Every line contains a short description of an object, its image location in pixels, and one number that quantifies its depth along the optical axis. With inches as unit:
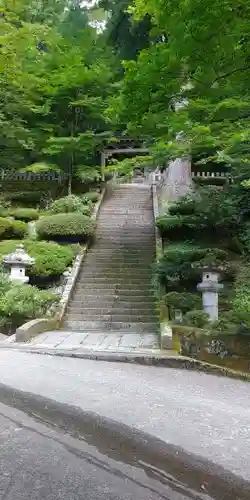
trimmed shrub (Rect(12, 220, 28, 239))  546.9
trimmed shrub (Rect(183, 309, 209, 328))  275.9
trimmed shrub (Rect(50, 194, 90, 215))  622.2
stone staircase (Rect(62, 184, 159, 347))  375.9
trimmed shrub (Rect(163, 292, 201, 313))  342.3
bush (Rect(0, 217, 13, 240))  542.6
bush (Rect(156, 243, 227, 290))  397.4
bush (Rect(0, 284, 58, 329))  349.1
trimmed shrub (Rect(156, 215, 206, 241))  497.0
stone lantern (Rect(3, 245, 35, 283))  398.3
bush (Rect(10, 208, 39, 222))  618.8
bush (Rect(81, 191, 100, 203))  675.4
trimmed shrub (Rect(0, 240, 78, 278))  444.1
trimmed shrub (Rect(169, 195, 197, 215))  536.1
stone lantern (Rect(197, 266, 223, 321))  330.6
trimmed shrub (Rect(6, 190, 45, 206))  730.2
